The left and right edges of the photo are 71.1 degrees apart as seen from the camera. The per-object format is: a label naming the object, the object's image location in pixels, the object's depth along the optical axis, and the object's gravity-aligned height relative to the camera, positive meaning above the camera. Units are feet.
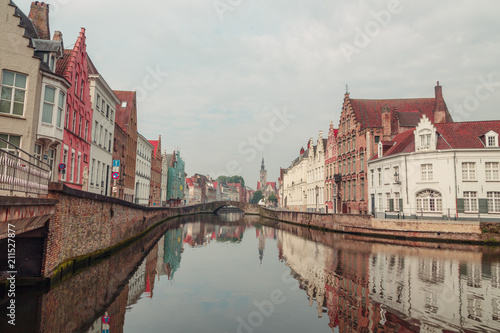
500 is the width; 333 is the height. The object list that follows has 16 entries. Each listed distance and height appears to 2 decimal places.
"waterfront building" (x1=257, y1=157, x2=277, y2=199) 603.80 +26.38
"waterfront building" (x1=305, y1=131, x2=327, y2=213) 197.88 +17.75
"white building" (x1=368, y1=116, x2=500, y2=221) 105.29 +11.67
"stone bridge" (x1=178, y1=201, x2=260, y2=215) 293.04 -2.53
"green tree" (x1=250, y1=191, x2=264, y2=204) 584.81 +14.50
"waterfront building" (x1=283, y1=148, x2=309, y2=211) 239.09 +16.53
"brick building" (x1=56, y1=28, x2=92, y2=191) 74.38 +18.83
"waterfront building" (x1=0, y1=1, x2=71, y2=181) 57.57 +18.78
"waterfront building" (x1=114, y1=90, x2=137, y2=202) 147.84 +31.00
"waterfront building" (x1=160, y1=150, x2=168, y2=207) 263.70 +18.74
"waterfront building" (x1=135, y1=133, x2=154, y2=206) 178.50 +16.84
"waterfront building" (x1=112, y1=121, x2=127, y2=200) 128.16 +18.56
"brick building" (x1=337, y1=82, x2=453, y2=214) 145.28 +34.19
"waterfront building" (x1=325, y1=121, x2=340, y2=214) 175.83 +19.19
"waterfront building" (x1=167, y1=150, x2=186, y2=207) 291.17 +21.57
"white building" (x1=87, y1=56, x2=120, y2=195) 96.27 +20.61
